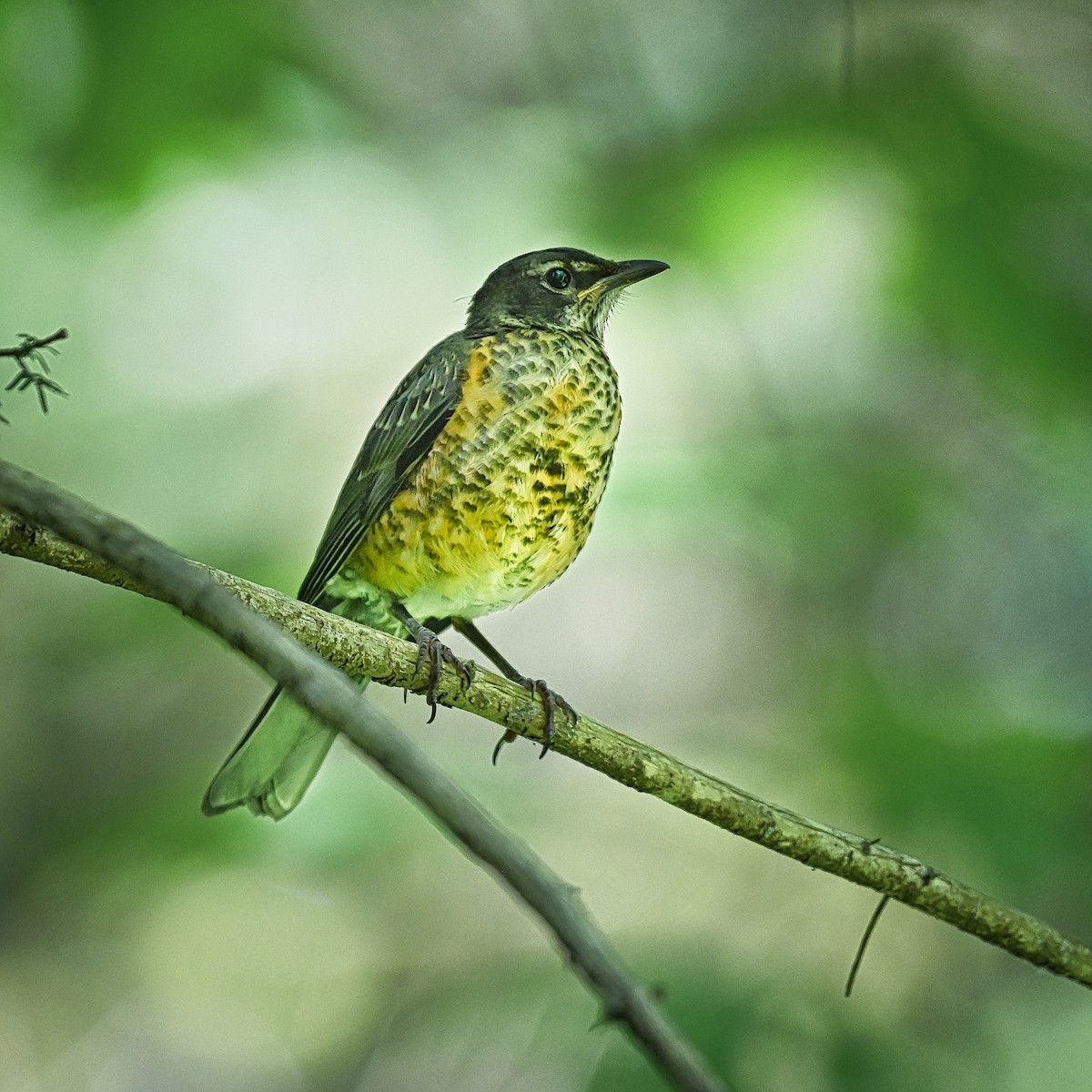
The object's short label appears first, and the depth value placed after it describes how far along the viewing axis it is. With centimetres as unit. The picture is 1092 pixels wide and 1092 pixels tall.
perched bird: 743
